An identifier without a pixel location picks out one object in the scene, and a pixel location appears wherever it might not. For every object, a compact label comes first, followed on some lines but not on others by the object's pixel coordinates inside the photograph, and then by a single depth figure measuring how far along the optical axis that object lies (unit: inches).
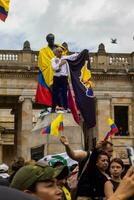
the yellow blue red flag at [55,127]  479.2
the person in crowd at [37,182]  126.3
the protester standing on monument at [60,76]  491.5
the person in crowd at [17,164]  275.8
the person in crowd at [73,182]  250.8
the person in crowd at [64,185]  219.1
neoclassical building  1375.5
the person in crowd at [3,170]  284.2
